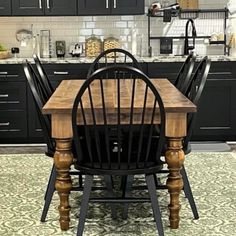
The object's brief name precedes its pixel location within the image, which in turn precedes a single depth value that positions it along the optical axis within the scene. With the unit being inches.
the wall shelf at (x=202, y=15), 232.4
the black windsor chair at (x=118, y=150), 108.1
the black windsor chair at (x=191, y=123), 123.4
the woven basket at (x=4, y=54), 223.8
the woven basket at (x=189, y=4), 233.6
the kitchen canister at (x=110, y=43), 233.3
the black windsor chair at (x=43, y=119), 122.0
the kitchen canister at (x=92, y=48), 233.1
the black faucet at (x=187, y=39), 231.0
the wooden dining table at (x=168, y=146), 112.7
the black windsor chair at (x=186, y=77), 142.6
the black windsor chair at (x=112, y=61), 189.4
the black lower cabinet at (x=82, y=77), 215.0
